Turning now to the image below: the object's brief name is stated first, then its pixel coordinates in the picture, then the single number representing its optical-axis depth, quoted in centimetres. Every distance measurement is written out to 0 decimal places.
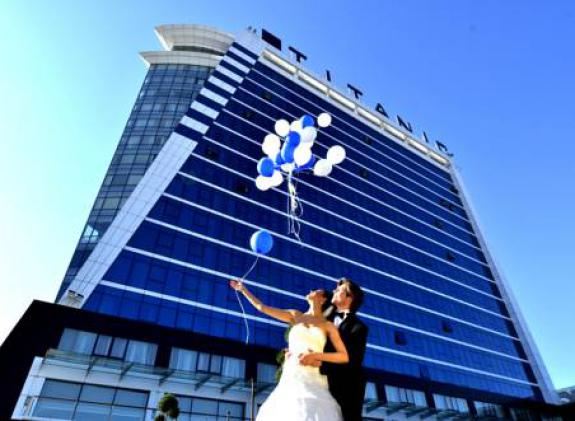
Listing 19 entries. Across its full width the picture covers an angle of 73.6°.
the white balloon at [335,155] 1171
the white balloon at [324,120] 1375
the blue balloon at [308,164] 1040
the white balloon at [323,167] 1164
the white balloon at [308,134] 998
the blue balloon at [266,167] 1053
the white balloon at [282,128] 1170
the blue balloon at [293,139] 989
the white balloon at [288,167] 1019
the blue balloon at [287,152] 995
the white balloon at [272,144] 1088
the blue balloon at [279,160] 1016
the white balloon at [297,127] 1018
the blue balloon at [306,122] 1034
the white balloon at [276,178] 1104
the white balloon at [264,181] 1100
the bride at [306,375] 337
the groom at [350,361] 351
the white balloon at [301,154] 1012
